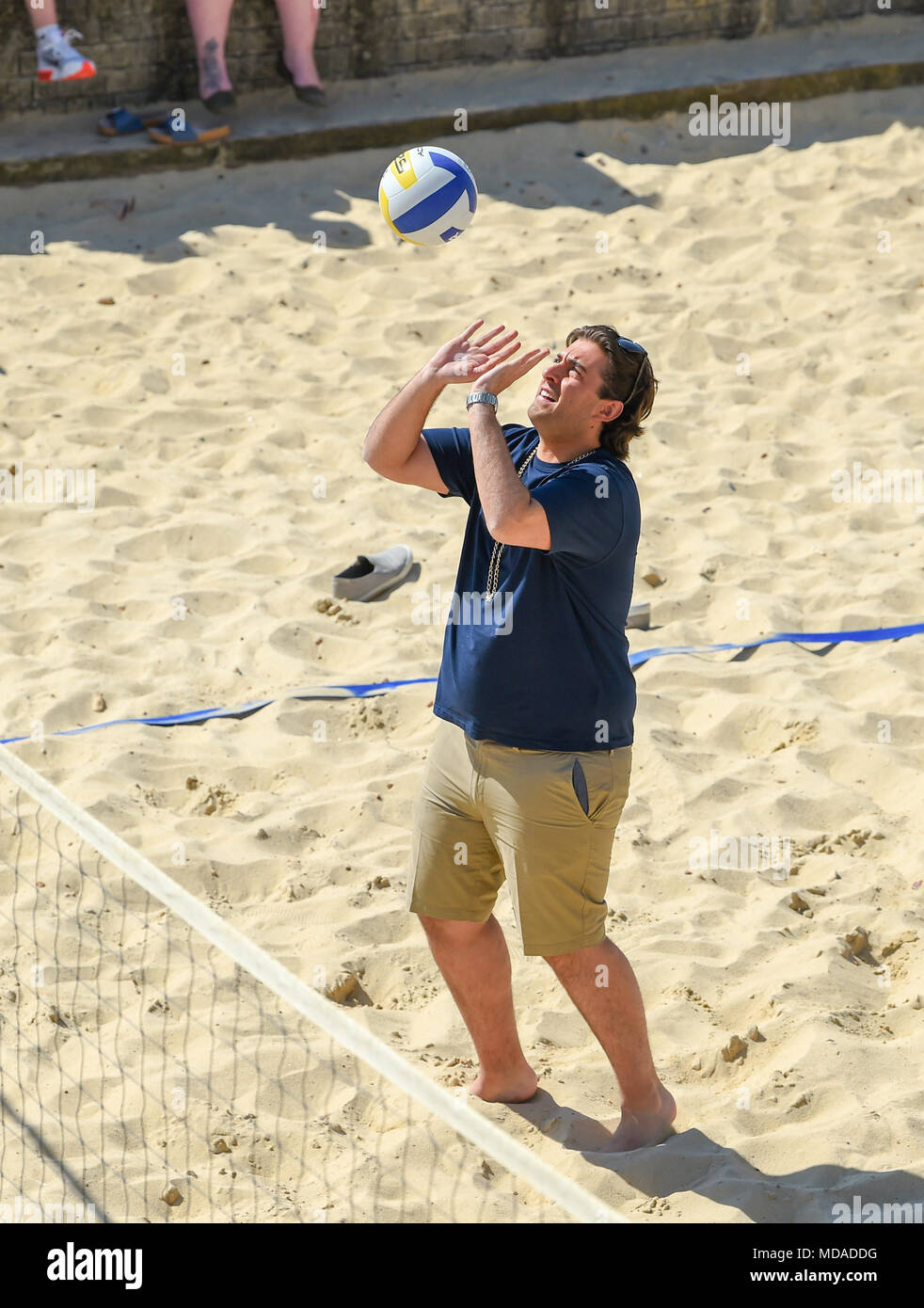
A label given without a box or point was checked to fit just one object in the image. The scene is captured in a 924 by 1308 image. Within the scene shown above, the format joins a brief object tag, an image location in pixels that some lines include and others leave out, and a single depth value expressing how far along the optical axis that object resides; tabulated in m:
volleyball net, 6.25
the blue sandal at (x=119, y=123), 18.00
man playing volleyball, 6.09
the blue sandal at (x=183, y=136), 17.86
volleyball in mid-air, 8.63
